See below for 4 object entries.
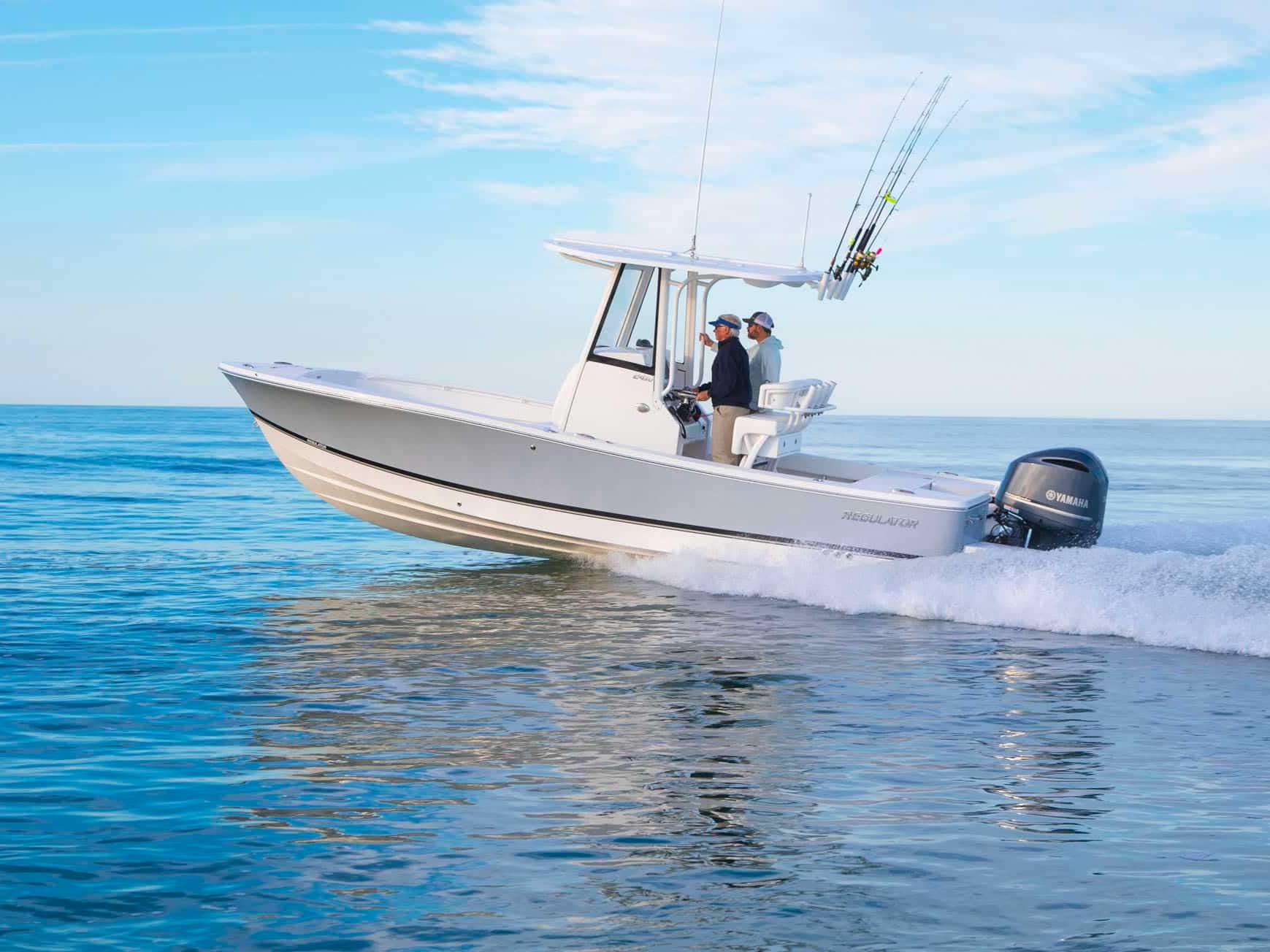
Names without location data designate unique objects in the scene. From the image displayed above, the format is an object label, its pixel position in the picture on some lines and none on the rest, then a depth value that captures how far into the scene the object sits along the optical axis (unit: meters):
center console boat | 9.88
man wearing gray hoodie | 10.52
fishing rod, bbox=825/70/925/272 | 10.16
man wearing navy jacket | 10.18
